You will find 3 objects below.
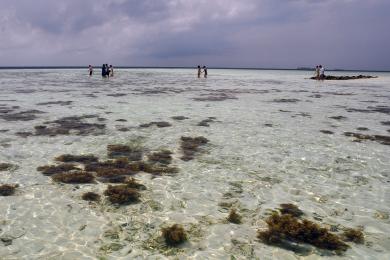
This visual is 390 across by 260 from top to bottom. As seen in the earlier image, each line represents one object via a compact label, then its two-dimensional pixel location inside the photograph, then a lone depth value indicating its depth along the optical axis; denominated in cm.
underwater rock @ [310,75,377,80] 7489
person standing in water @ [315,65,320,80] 7256
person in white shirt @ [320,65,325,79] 7193
